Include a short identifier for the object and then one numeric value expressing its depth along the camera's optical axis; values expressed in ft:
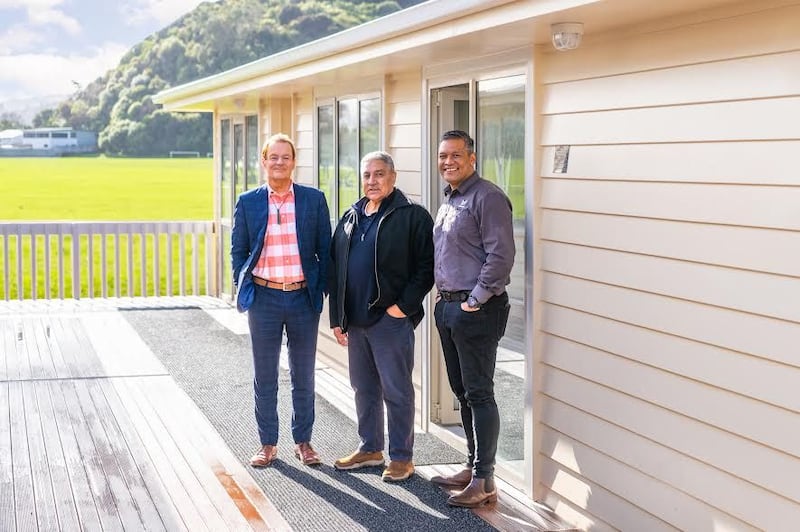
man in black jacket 17.20
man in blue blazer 18.06
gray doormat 16.11
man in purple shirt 15.52
